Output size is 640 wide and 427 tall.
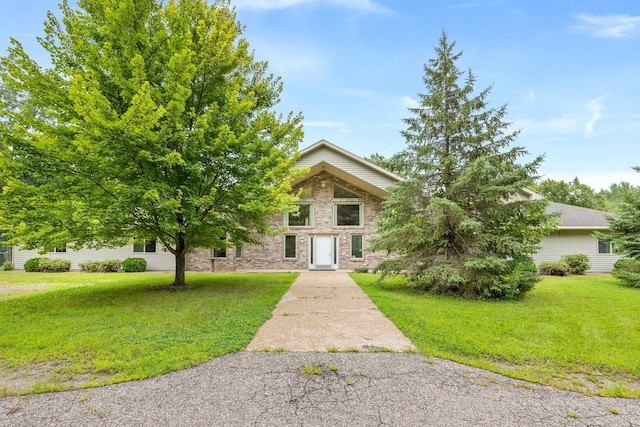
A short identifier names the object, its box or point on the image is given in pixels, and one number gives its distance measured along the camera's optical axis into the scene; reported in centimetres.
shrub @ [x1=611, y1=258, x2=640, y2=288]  1150
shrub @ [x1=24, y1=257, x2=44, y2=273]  1662
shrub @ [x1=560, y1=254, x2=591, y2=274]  1593
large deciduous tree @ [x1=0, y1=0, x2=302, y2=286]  707
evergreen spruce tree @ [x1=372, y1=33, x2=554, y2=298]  832
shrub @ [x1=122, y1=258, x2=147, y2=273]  1658
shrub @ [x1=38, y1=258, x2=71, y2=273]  1673
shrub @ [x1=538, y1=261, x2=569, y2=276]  1531
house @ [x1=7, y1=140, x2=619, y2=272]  1681
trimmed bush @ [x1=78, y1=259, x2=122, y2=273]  1664
